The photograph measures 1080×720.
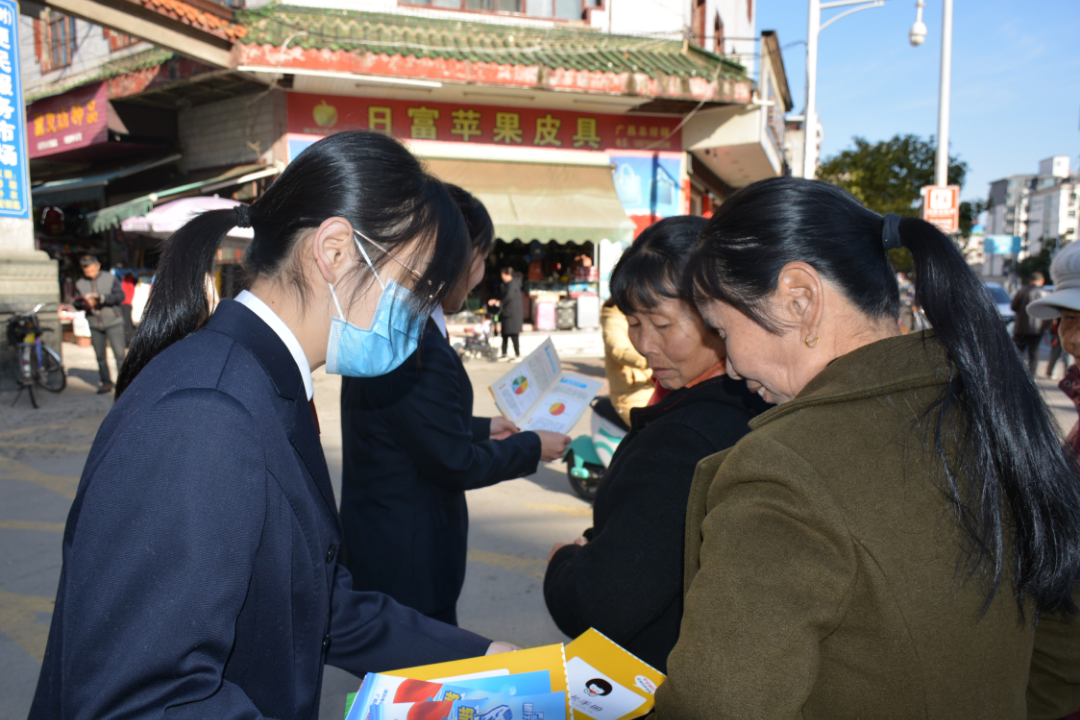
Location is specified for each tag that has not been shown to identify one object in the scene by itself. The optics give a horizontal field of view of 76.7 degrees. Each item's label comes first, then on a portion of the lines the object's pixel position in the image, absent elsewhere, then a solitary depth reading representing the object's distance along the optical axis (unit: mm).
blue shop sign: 7316
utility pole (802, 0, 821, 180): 11930
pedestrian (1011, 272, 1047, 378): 8711
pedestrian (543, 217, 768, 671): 1350
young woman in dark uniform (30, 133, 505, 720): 822
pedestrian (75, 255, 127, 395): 7969
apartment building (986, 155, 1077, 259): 82438
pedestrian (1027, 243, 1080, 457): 2223
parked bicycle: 7375
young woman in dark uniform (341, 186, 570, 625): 1952
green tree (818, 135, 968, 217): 18812
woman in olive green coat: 829
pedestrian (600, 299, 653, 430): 4480
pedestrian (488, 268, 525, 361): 10711
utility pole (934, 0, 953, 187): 13047
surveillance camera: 14516
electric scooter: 4297
